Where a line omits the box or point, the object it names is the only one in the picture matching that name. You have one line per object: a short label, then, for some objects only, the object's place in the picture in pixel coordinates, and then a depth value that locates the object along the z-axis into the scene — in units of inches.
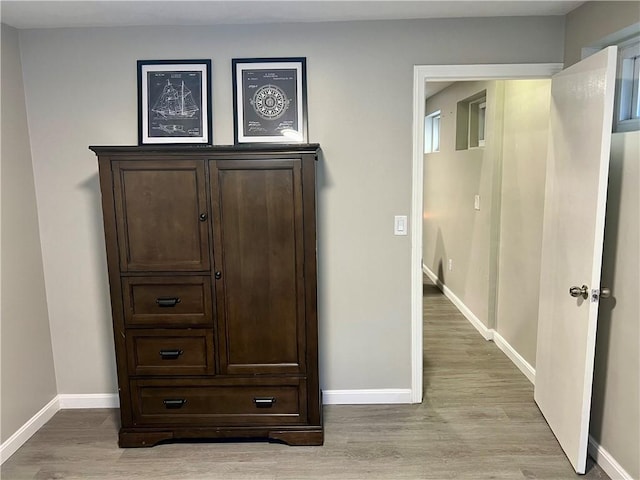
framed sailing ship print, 102.8
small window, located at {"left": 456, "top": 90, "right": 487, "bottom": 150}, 175.5
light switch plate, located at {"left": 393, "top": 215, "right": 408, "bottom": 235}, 108.0
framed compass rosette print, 102.7
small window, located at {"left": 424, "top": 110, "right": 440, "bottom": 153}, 228.6
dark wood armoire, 89.5
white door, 78.7
